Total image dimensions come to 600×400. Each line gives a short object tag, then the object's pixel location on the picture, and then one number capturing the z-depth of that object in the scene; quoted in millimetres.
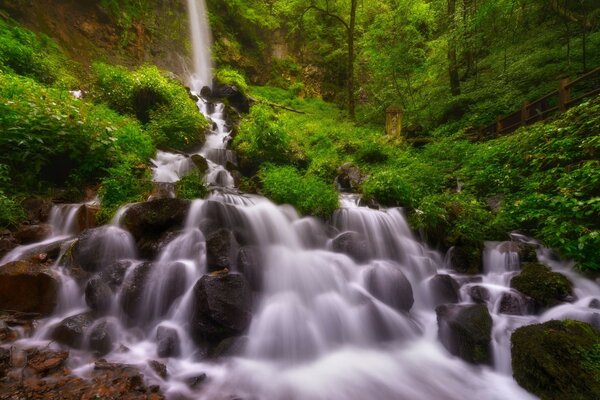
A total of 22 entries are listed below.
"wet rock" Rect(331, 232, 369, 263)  6035
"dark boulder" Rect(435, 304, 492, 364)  4039
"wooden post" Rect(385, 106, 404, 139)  13438
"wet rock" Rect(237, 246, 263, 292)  4883
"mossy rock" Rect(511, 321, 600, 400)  2928
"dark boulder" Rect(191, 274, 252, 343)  3998
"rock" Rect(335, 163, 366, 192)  9531
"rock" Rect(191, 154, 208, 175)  9251
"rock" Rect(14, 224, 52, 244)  5125
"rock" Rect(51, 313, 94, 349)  3643
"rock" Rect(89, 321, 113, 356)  3660
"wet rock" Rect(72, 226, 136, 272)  4742
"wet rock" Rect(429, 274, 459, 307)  5352
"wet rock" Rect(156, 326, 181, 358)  3877
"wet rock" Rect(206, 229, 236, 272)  4863
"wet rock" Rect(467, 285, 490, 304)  5113
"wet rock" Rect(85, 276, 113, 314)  4184
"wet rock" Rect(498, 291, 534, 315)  4746
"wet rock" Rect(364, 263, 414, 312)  5125
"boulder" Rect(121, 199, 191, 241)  5273
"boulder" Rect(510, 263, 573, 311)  4641
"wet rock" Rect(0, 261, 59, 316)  3938
